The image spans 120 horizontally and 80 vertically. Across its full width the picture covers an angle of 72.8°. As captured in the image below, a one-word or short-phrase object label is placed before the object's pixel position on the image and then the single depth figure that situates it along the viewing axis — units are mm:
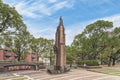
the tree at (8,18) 13096
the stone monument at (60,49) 13346
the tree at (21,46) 19201
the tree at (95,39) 18566
